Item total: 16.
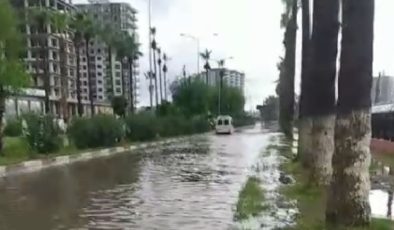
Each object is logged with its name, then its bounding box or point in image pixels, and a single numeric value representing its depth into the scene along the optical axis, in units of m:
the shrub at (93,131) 34.34
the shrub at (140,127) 43.91
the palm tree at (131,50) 78.62
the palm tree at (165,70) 97.04
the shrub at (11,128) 42.02
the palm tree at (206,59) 102.50
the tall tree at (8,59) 26.28
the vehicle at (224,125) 66.19
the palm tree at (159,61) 92.12
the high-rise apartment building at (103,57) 124.81
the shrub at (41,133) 27.39
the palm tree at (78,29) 65.88
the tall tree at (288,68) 32.80
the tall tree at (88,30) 66.94
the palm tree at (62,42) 62.03
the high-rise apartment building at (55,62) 76.05
